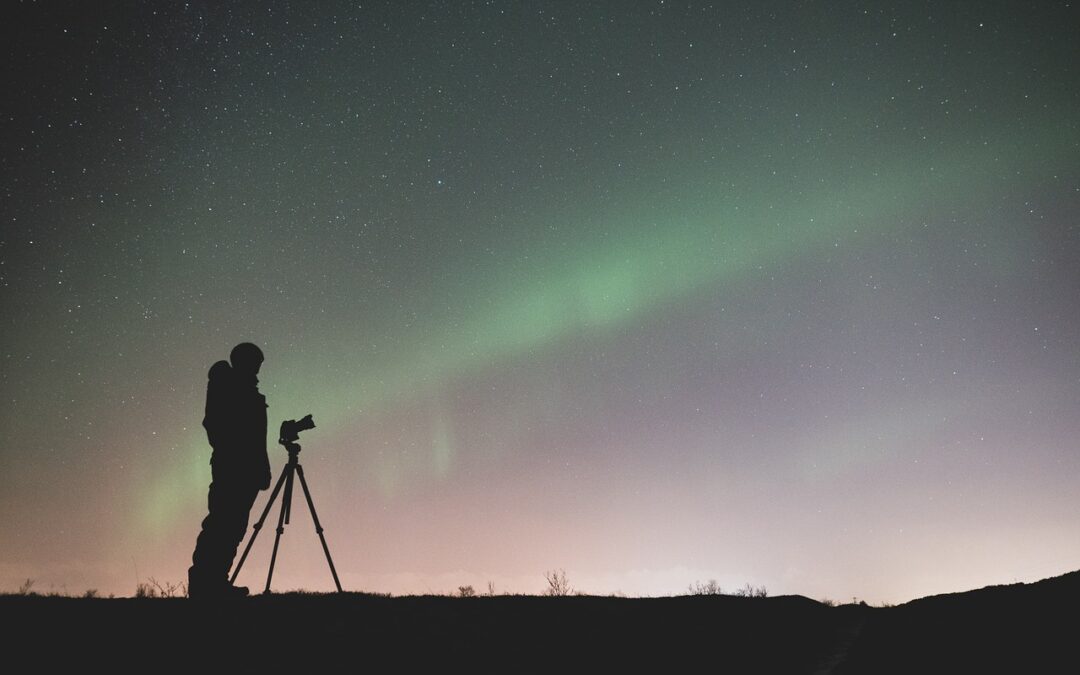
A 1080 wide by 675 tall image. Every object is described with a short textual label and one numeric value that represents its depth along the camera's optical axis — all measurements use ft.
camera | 23.07
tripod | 22.99
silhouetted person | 19.33
